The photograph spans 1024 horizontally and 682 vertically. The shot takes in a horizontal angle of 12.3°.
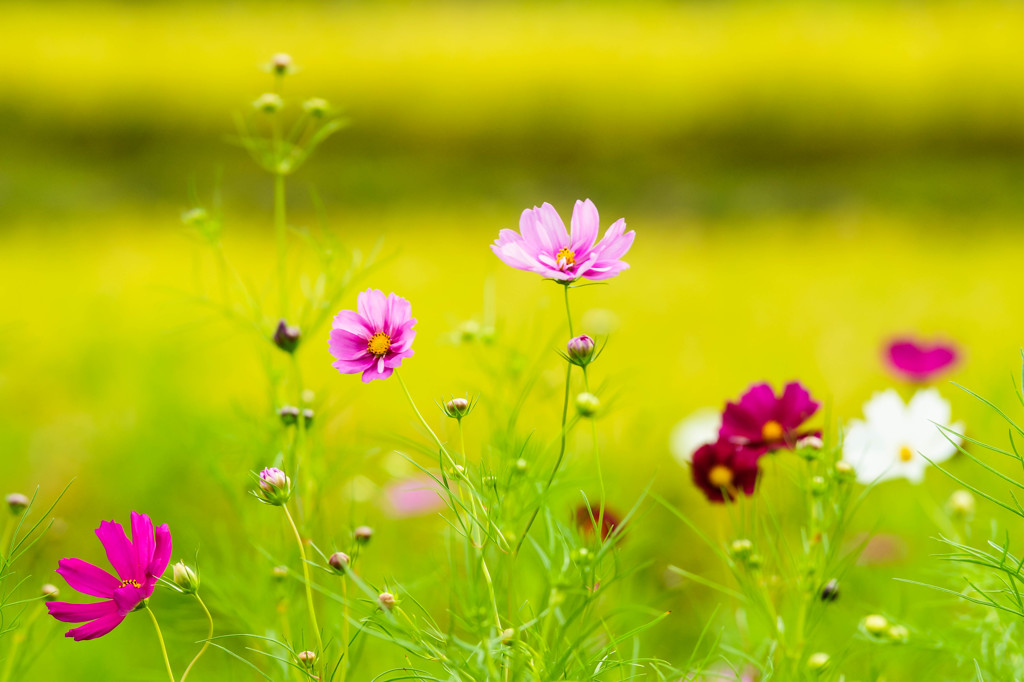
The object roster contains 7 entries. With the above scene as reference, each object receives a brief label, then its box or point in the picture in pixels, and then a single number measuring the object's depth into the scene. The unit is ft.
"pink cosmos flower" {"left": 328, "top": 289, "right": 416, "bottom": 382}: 8.25
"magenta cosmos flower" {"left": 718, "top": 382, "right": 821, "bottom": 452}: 8.71
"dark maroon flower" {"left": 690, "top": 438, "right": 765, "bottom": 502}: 8.68
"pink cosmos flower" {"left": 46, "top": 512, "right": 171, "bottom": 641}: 8.20
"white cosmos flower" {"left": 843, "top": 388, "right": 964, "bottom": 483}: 8.96
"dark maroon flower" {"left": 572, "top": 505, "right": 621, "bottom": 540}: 9.25
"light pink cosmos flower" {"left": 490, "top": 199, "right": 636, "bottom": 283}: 8.20
